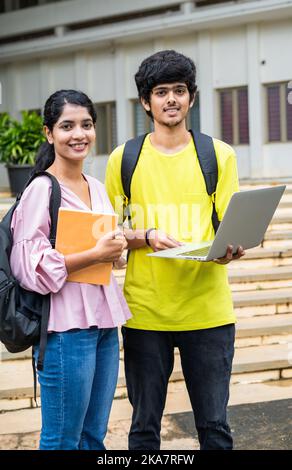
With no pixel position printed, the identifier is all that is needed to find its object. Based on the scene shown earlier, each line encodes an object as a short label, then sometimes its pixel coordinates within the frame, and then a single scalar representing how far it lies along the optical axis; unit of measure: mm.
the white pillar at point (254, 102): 13875
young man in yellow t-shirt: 2520
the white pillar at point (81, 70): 15922
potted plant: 11211
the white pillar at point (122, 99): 15467
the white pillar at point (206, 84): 14352
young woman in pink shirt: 2137
